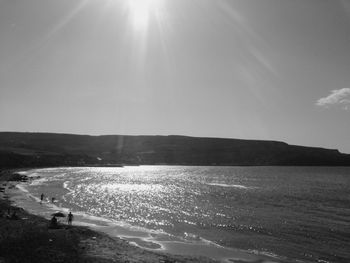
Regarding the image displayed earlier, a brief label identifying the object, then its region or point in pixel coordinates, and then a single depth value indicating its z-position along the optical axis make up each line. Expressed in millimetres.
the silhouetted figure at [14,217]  45856
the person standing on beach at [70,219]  46531
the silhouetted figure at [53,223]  42362
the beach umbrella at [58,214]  53534
